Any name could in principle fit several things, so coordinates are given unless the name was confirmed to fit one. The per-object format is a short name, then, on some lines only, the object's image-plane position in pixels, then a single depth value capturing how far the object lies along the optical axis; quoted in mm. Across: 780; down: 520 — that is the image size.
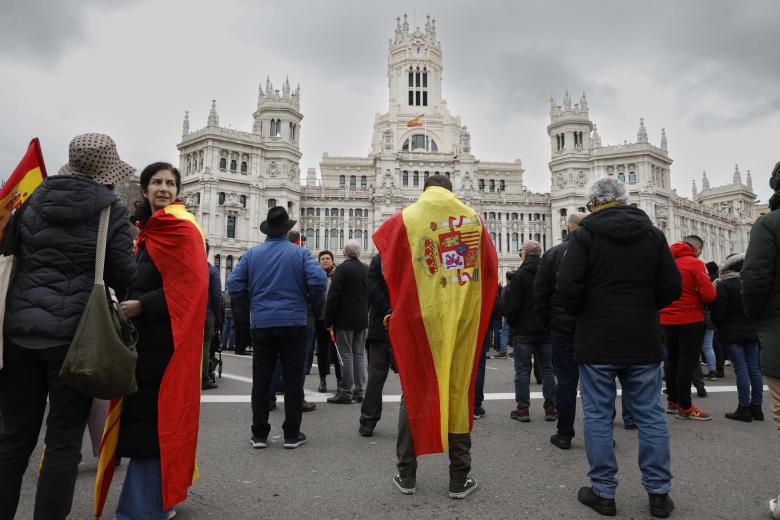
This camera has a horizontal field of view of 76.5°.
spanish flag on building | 55969
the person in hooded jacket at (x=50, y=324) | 2840
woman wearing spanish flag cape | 3119
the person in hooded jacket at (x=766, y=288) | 3770
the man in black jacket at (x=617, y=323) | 3699
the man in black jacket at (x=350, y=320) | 7648
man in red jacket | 6473
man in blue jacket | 5195
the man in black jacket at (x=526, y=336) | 6457
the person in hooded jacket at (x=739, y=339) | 6523
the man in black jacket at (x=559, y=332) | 5348
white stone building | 49969
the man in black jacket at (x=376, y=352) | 5656
